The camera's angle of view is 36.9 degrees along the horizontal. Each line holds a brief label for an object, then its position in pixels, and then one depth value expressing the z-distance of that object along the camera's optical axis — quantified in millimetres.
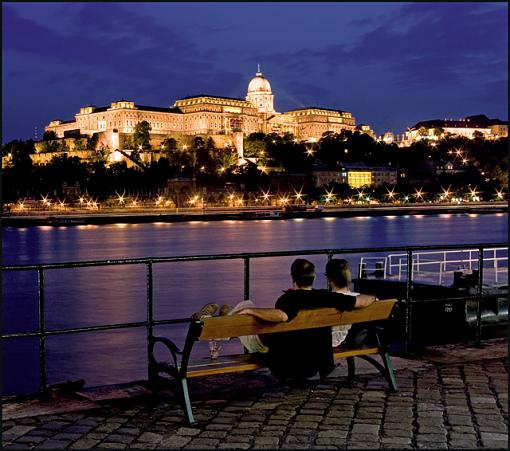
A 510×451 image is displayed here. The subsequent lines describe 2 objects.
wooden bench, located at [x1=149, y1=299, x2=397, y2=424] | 5520
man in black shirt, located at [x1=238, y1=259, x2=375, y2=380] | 5930
